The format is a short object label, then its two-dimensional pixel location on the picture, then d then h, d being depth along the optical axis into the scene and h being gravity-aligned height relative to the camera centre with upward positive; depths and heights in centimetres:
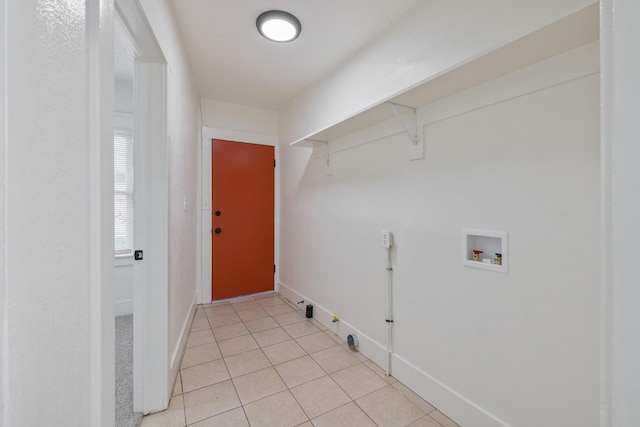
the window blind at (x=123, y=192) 296 +23
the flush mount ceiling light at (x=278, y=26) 181 +131
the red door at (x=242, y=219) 338 -8
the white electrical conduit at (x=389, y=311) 194 -71
